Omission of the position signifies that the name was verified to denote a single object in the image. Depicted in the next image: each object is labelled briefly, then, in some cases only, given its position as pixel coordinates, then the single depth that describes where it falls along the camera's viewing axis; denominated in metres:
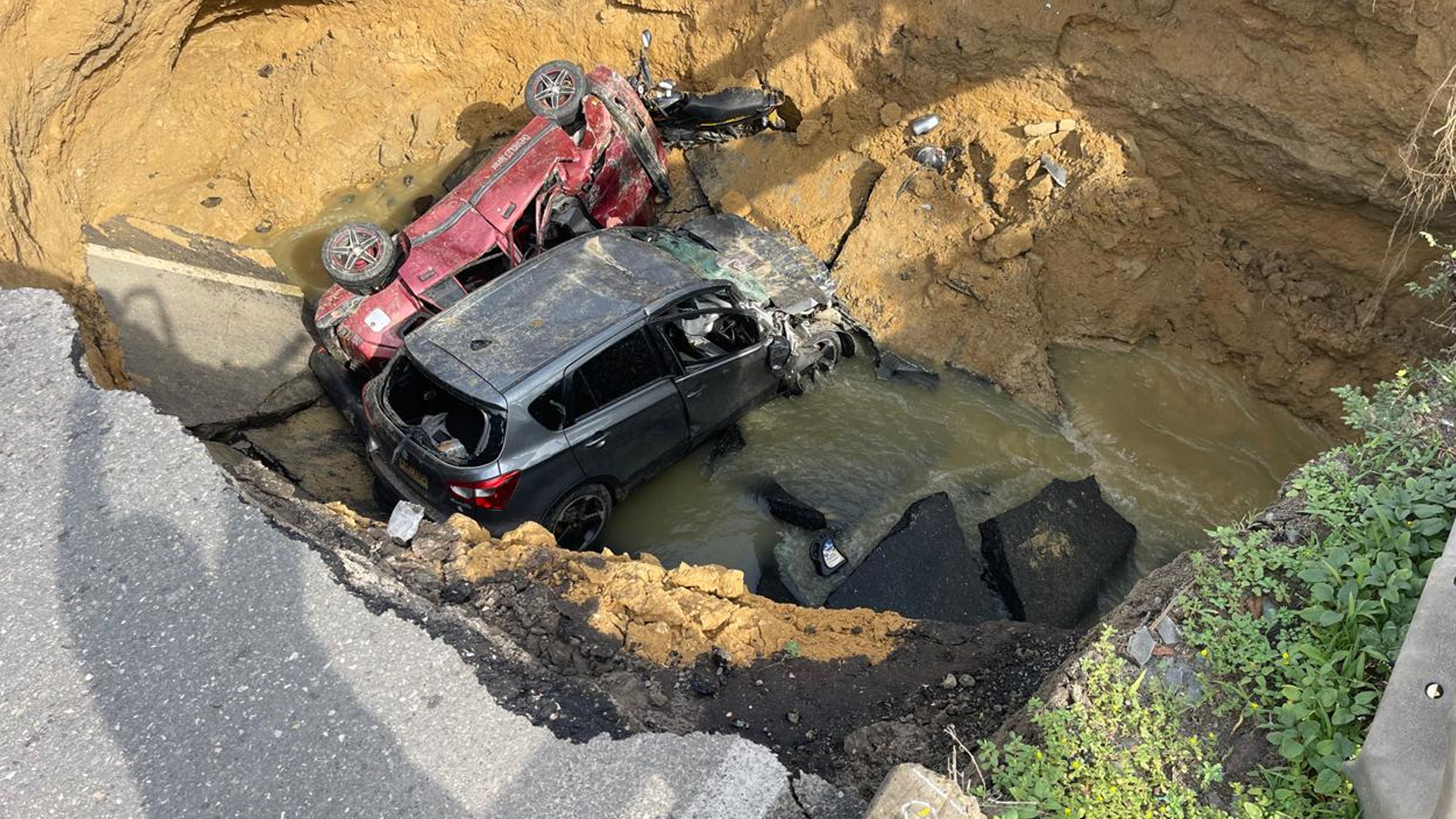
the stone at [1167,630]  3.52
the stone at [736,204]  8.30
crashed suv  5.39
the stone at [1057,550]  5.75
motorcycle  8.16
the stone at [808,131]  8.19
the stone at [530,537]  4.88
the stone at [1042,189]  7.22
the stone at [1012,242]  7.29
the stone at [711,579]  4.91
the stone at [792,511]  6.29
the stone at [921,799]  2.88
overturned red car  6.53
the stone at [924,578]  5.63
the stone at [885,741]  3.72
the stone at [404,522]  4.71
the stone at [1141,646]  3.49
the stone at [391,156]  8.86
